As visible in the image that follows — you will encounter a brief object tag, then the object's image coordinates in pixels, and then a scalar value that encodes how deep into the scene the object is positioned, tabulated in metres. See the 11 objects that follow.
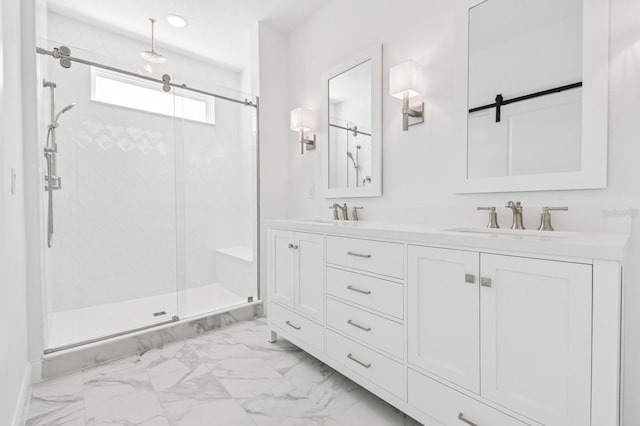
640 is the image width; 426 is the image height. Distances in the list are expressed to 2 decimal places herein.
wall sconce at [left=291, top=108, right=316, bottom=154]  2.57
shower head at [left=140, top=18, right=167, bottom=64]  2.85
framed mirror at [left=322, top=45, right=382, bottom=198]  2.11
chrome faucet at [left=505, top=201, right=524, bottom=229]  1.42
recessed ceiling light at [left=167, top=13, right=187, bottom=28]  2.71
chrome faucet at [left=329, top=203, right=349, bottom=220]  2.32
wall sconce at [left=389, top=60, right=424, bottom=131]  1.79
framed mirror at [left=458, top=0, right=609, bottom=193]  1.25
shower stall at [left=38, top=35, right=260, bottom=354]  2.10
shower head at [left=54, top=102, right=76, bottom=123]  2.13
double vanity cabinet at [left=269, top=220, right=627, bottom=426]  0.86
